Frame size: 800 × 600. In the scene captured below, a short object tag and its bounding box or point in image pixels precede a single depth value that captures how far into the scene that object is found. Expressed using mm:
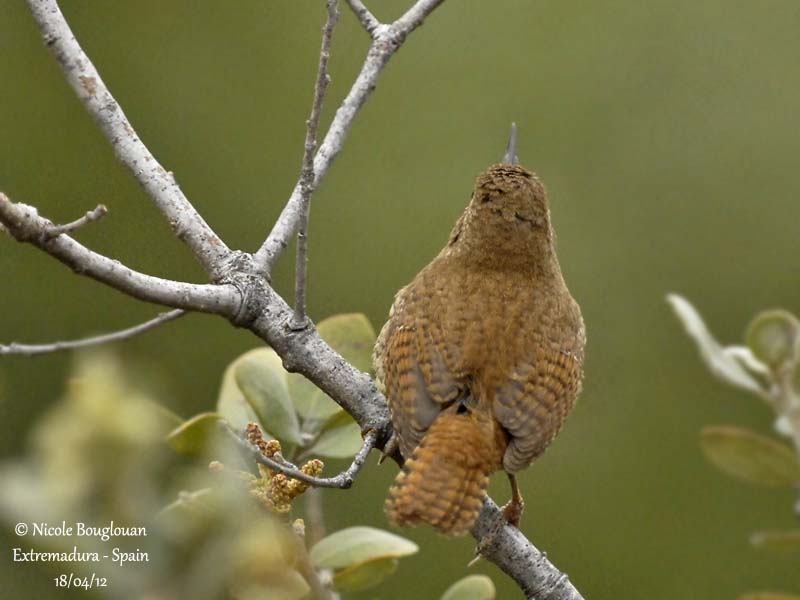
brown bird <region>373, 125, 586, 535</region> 4805
